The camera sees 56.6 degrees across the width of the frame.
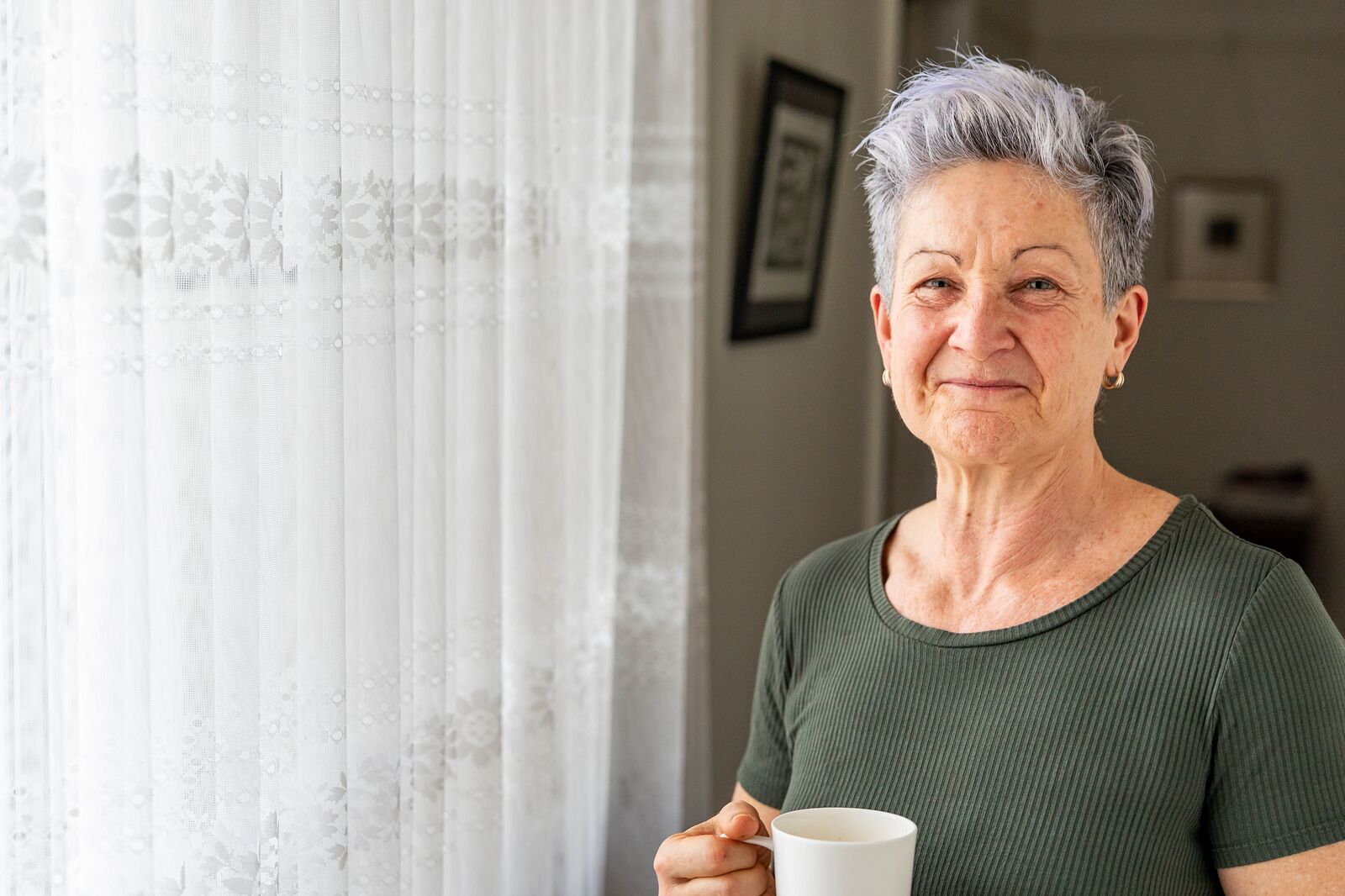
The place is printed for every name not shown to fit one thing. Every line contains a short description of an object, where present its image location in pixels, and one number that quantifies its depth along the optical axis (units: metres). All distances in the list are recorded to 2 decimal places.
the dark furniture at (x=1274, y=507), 3.07
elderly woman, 0.93
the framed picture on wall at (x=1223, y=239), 3.04
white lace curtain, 0.92
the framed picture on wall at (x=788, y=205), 2.46
